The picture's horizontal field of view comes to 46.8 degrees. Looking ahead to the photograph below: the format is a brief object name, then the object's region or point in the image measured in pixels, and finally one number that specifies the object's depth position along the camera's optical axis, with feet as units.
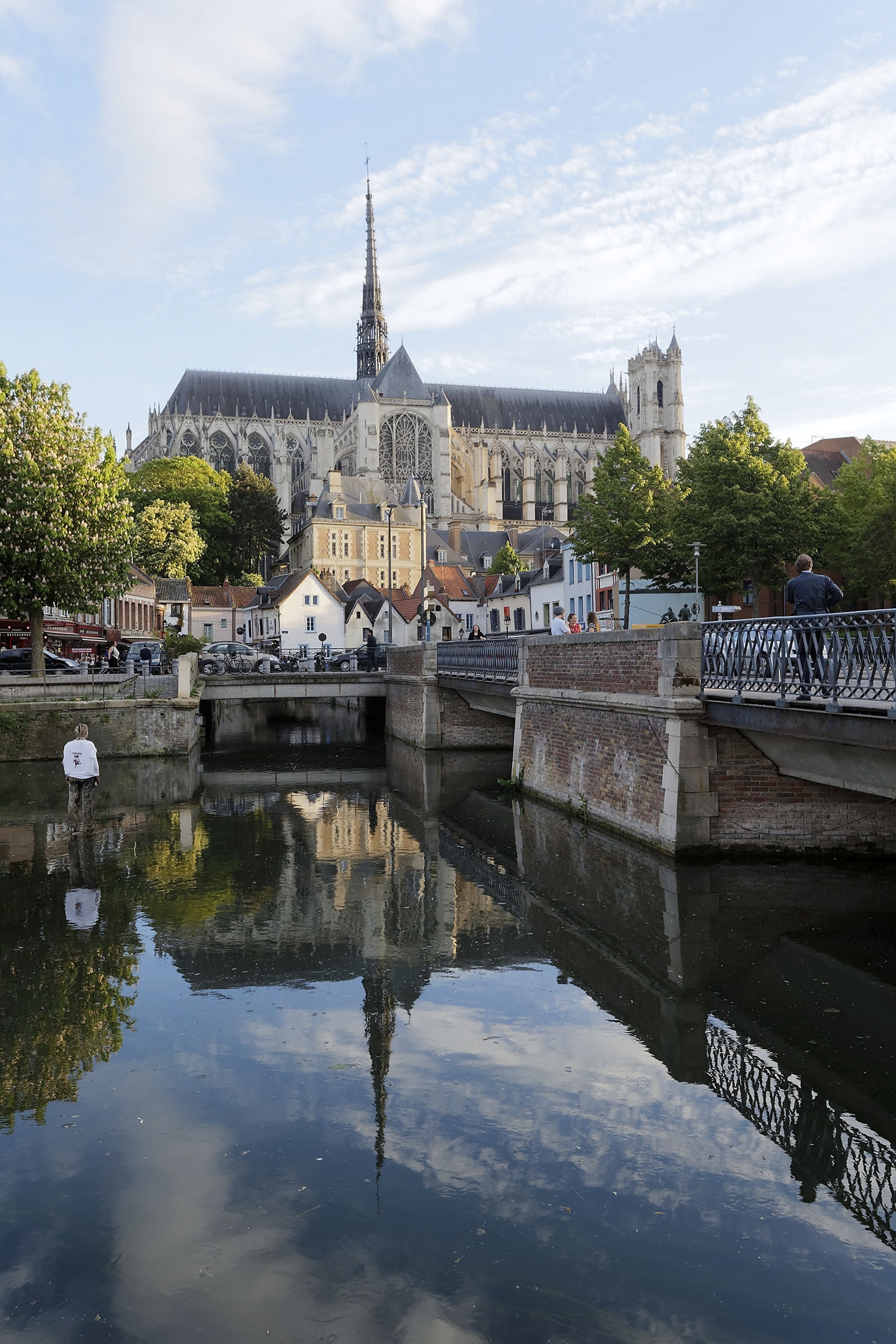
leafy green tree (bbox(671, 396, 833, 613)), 125.70
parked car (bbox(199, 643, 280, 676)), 149.48
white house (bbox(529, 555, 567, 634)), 205.87
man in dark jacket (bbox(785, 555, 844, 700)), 39.50
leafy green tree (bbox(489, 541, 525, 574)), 248.32
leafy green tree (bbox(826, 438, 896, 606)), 127.54
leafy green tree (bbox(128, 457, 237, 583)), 270.87
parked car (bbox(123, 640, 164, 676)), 120.97
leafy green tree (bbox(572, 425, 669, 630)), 137.49
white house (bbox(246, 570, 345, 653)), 235.40
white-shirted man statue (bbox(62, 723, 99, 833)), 58.70
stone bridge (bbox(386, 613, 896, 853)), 39.17
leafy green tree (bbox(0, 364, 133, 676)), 108.17
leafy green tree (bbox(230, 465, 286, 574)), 291.99
